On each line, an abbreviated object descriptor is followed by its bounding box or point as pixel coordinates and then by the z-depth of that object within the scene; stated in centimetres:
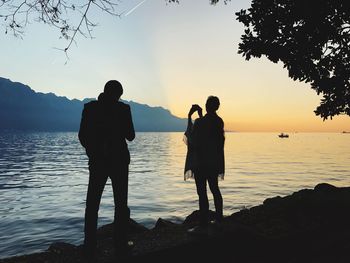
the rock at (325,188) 1144
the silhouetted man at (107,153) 480
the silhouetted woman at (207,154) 653
